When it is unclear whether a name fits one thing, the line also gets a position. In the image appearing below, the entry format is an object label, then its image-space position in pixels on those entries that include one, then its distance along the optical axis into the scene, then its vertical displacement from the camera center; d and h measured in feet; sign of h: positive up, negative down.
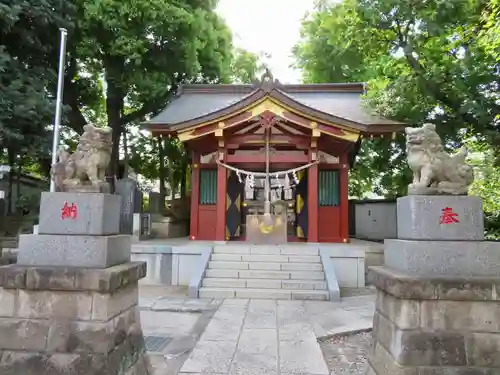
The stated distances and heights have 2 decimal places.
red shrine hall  36.86 +6.43
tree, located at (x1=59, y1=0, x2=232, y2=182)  45.11 +21.17
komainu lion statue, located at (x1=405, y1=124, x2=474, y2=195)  11.91 +1.64
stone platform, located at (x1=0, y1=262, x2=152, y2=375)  10.97 -3.08
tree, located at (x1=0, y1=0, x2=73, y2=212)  34.24 +14.24
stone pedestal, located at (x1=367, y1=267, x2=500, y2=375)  10.61 -3.00
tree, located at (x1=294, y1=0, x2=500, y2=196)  31.07 +14.36
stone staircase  26.89 -4.22
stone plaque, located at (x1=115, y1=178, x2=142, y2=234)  37.93 +1.48
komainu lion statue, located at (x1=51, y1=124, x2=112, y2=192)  12.66 +1.65
